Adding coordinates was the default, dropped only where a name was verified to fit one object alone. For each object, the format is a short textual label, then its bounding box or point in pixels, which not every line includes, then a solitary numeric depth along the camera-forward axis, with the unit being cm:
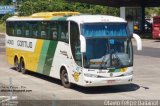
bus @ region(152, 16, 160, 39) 4372
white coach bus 1650
